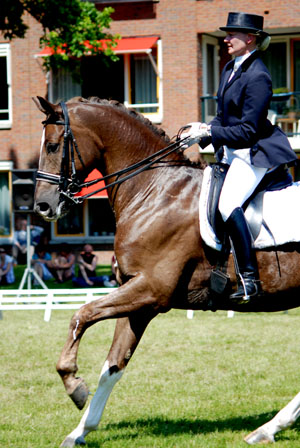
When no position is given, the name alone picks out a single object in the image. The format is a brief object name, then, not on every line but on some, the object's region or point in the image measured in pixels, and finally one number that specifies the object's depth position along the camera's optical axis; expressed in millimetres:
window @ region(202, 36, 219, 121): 29312
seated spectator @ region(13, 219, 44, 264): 27297
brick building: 28234
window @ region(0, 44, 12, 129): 30000
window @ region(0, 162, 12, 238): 30719
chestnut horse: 6797
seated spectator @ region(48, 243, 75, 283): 23188
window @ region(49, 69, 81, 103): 30656
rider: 6711
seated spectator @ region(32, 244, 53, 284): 22436
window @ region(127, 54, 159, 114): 29984
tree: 21062
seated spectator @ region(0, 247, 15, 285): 22625
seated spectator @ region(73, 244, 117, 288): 21719
